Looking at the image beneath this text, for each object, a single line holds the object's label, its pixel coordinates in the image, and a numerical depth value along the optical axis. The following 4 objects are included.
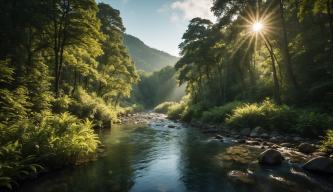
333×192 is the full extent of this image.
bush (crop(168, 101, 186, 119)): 44.40
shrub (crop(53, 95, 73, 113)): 19.50
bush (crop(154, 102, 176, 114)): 67.06
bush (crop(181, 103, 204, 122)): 36.25
